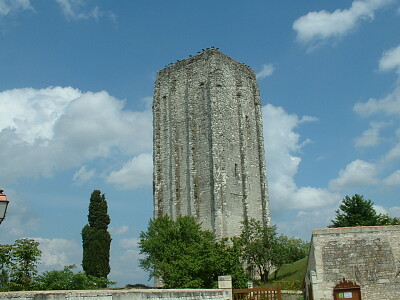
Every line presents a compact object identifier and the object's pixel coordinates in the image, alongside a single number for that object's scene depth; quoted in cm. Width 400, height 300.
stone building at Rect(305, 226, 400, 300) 2216
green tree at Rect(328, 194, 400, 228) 4012
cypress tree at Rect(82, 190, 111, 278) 3938
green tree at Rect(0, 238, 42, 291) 1739
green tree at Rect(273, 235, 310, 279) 3762
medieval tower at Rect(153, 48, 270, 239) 4191
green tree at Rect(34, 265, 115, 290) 2434
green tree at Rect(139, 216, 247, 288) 2545
